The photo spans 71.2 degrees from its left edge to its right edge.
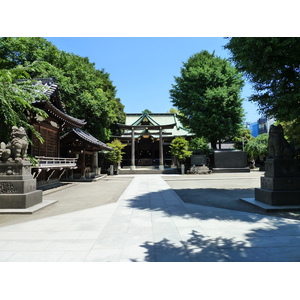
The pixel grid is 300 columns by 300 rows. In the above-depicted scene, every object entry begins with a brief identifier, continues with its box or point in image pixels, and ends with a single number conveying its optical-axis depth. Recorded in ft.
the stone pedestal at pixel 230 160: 97.76
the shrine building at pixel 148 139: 110.22
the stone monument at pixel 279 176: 25.04
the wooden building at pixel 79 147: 66.59
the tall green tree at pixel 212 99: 88.33
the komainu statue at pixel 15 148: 26.53
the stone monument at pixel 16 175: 25.20
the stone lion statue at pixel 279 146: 26.94
